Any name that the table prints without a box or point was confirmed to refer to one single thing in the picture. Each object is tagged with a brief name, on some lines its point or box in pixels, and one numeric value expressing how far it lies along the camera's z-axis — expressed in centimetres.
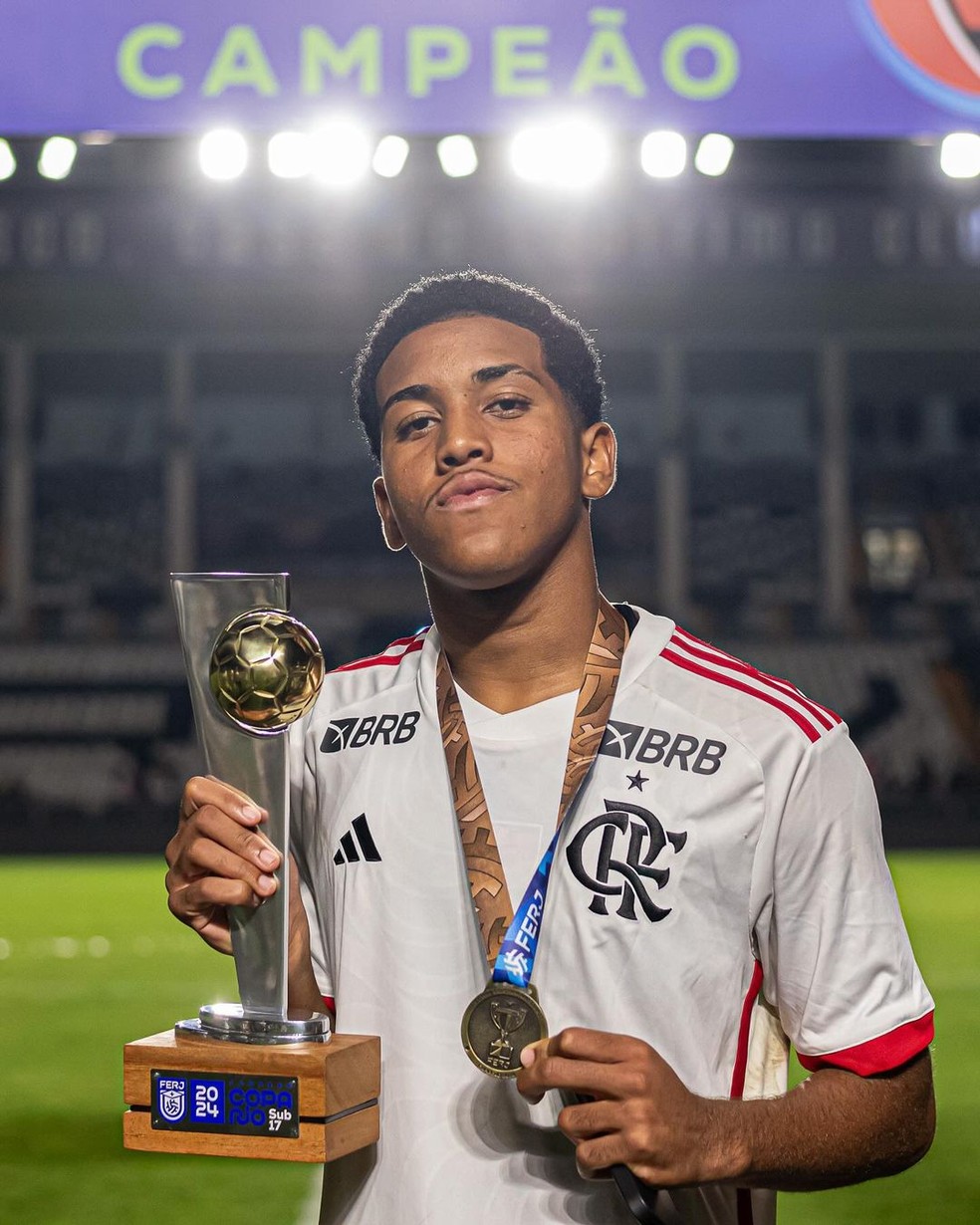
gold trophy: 144
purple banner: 641
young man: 156
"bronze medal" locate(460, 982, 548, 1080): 144
